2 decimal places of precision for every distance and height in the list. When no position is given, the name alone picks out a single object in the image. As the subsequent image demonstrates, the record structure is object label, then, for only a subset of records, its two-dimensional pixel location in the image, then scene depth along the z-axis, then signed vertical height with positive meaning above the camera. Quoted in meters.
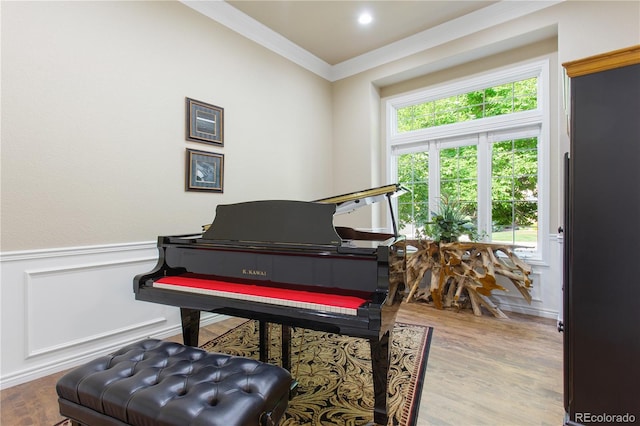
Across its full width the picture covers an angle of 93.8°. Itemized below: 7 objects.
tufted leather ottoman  0.98 -0.64
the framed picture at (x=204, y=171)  2.84 +0.41
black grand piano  1.44 -0.35
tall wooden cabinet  1.18 -0.11
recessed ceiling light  3.25 +2.15
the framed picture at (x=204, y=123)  2.83 +0.89
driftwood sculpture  3.12 -0.64
